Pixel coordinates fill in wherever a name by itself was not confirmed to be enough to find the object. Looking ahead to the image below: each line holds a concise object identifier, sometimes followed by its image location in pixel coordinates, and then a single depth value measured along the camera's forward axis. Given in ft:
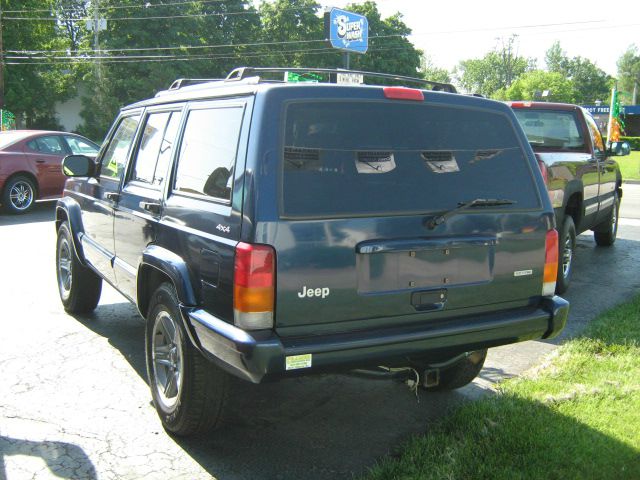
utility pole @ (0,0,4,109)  75.81
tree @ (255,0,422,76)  198.59
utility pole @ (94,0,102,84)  145.85
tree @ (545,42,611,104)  411.54
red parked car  40.75
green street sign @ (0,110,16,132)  78.69
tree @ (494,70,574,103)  309.22
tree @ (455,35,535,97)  372.38
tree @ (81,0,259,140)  150.30
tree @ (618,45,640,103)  433.60
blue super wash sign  76.43
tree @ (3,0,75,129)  141.29
